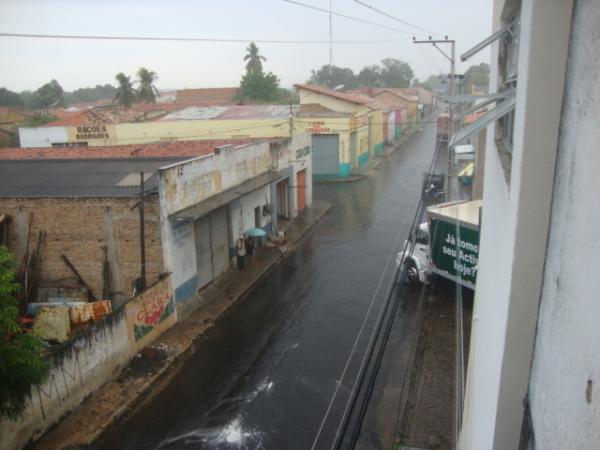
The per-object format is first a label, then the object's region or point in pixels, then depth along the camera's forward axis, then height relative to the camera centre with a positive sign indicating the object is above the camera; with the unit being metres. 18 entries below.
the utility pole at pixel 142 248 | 13.23 -3.44
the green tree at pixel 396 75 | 113.44 +7.25
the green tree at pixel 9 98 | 75.38 +1.80
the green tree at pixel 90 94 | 114.50 +3.65
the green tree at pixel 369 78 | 112.62 +6.40
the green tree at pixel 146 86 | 57.69 +2.56
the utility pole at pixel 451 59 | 19.37 +1.82
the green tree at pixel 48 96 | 71.94 +1.94
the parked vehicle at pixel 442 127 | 43.97 -1.56
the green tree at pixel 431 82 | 184.80 +9.41
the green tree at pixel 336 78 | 110.44 +6.51
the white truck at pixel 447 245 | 13.32 -3.67
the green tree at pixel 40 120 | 41.72 -0.73
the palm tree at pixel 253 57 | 70.06 +6.79
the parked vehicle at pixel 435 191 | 24.76 -3.92
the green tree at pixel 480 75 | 102.12 +6.61
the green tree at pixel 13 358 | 7.22 -3.33
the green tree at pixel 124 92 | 54.16 +1.86
